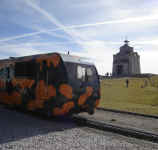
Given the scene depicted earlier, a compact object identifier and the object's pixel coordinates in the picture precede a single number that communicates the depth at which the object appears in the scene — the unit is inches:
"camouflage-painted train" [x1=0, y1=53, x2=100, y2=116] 283.7
